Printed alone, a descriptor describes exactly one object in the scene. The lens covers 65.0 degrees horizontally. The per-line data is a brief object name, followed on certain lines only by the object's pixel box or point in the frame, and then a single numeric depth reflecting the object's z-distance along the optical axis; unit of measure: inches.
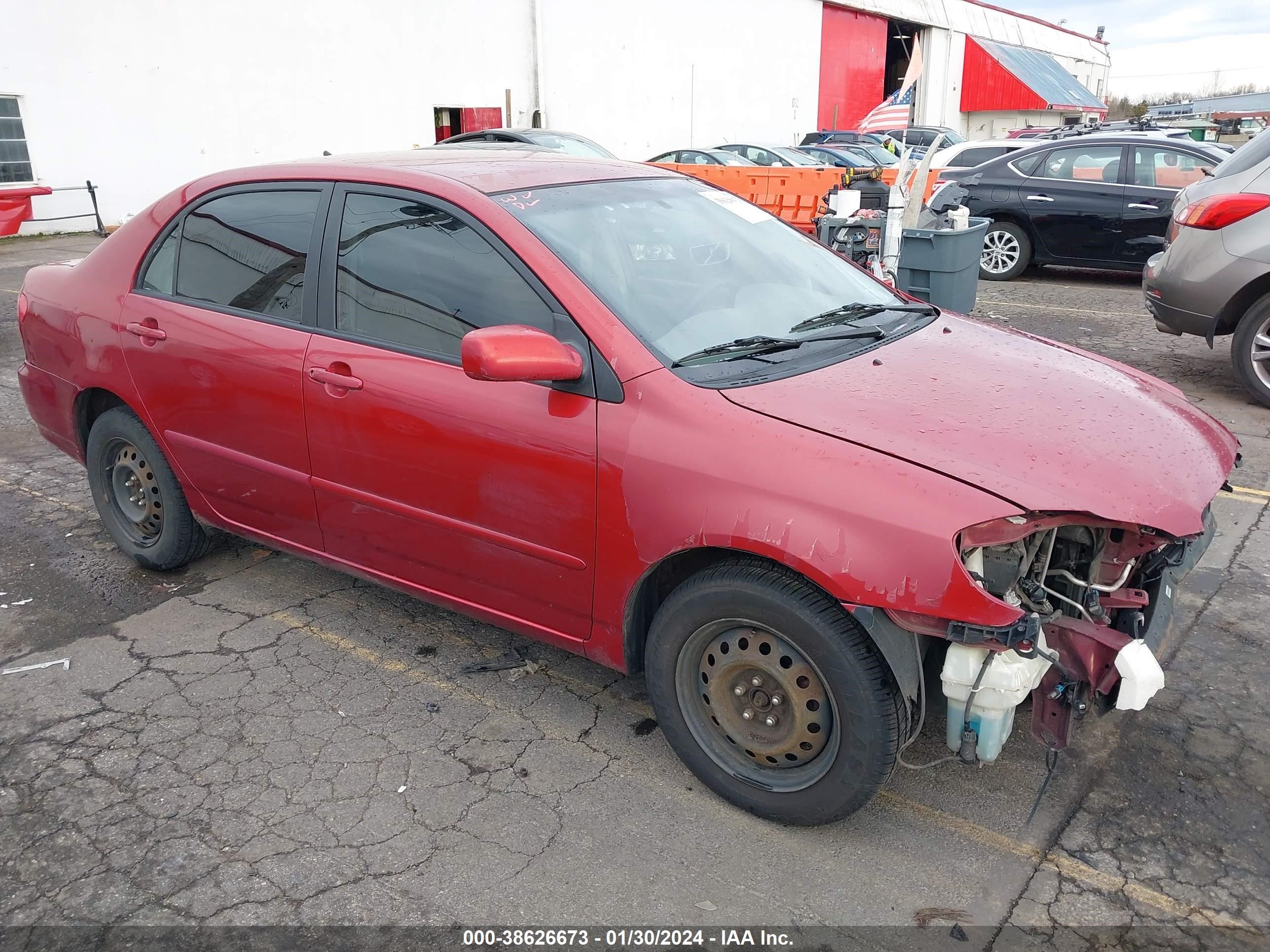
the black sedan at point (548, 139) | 498.9
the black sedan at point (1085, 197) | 399.2
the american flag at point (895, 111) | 391.5
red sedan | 95.4
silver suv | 241.8
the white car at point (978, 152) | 497.7
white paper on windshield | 147.2
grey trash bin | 274.5
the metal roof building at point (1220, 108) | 1920.5
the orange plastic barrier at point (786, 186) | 469.9
